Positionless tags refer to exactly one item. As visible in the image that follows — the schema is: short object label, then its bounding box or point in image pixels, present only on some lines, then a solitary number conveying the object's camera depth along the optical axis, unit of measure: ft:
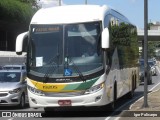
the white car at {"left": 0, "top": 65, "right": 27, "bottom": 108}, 50.35
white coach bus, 40.37
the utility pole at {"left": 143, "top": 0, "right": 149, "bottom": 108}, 47.45
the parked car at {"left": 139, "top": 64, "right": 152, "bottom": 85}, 103.33
